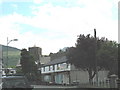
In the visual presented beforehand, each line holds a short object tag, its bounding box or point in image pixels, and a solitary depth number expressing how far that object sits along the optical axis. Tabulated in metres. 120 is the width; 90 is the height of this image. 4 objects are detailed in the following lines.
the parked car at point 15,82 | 15.86
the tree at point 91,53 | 44.56
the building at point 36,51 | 135.30
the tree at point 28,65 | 77.62
